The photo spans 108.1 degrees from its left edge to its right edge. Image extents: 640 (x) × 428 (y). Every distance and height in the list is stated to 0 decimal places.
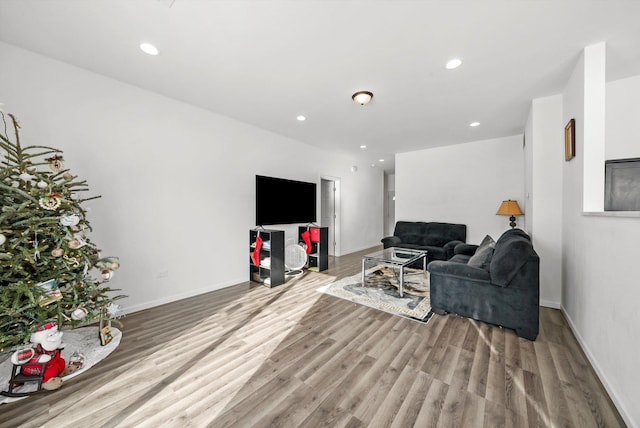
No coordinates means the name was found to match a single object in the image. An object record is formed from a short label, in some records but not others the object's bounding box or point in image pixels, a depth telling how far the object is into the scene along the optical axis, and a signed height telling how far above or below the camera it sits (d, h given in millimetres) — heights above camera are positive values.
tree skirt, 1649 -1209
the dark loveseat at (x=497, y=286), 2221 -754
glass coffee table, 3306 -692
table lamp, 4129 +87
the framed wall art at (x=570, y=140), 2381 +800
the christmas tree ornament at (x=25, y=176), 1719 +257
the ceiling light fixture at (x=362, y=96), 2874 +1467
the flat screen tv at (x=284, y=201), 4029 +231
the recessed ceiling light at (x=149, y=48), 2090 +1507
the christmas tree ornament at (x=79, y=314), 1807 -800
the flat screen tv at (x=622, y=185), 2324 +316
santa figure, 1612 -1025
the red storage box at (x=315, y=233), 4668 -403
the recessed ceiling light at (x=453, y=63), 2264 +1504
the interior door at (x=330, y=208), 6168 +145
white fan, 4359 -838
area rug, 2867 -1154
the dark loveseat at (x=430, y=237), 4641 -522
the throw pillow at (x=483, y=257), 2670 -519
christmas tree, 1602 -340
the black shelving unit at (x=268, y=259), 3736 -758
